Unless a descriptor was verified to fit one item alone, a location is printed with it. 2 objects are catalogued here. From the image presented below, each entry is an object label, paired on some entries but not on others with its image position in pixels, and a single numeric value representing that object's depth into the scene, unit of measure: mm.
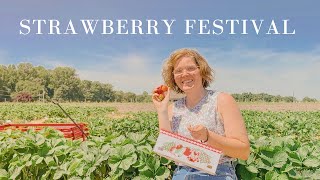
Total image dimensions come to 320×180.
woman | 1641
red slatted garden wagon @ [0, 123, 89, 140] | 4213
